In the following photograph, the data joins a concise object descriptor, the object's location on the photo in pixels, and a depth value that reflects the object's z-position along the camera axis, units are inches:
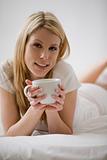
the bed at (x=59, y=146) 36.4
